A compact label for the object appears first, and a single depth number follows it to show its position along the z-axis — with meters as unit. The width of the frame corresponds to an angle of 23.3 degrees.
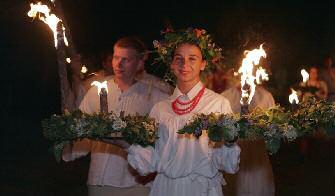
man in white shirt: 7.22
